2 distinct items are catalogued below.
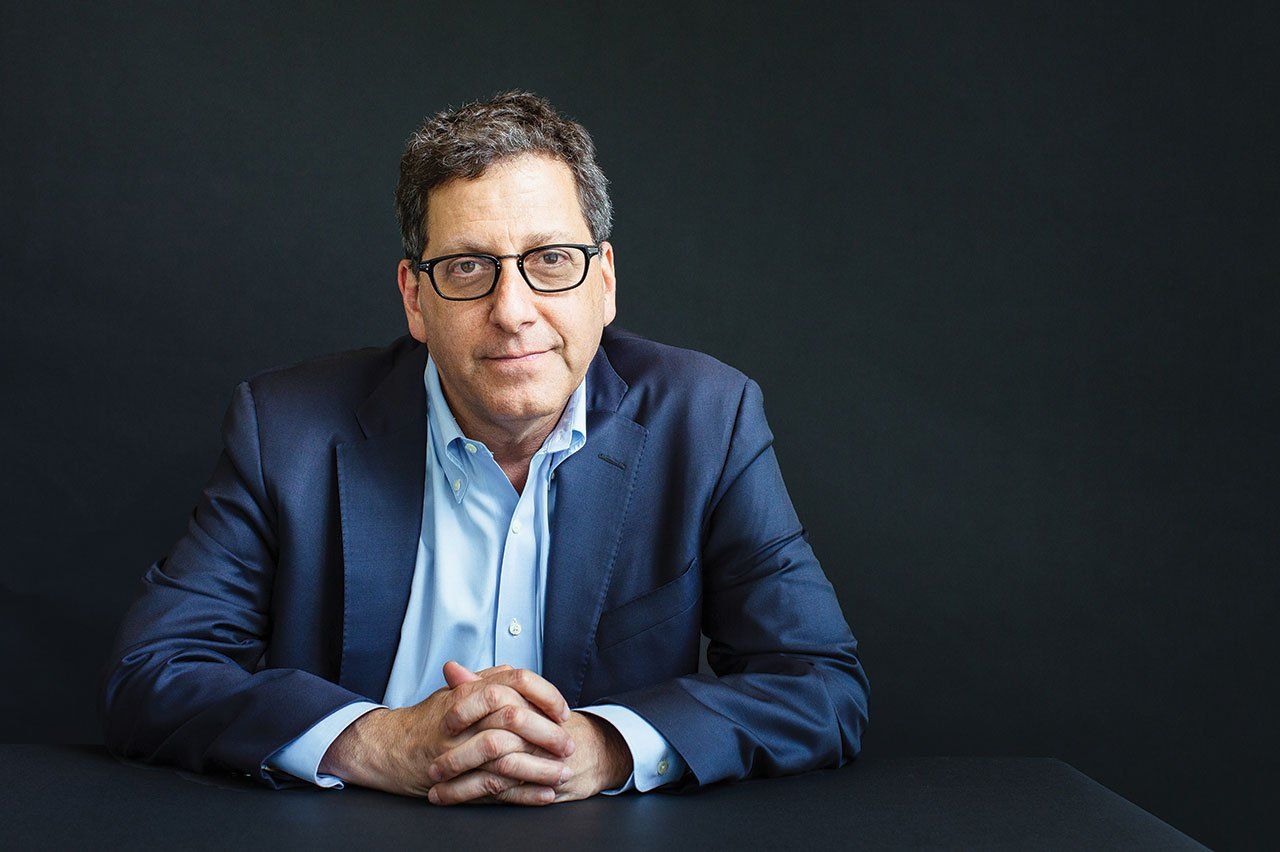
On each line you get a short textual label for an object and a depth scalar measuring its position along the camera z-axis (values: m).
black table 1.57
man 2.21
